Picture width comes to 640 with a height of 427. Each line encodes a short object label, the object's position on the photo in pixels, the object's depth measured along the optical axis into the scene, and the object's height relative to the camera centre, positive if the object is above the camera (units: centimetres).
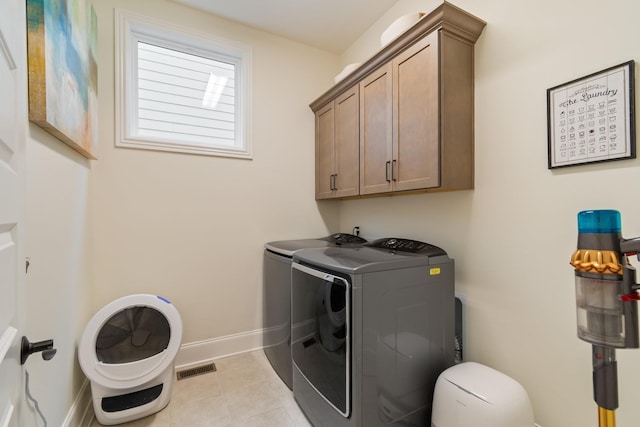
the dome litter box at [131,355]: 162 -88
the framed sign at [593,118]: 110 +40
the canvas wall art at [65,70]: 107 +68
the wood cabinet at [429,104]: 153 +64
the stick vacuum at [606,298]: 63 -20
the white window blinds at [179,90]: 213 +106
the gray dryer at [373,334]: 131 -63
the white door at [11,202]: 58 +3
